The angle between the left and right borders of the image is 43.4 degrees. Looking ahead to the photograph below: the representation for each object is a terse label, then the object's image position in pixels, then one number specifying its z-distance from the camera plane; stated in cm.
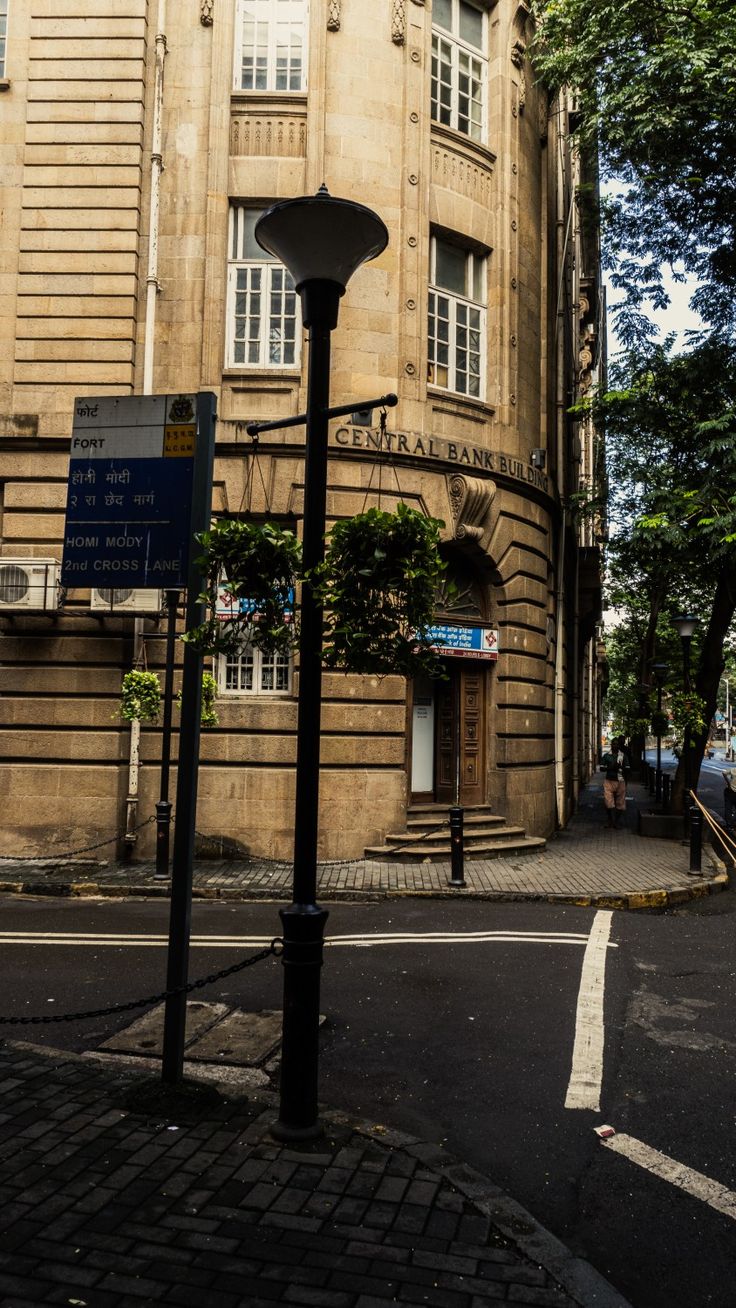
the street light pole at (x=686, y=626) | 1984
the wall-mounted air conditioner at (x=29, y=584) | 1351
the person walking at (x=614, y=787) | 1956
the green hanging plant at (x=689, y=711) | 1797
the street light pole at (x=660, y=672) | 2925
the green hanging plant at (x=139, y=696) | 1268
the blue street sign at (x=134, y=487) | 563
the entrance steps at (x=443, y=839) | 1395
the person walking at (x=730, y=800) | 2016
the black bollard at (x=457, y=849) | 1202
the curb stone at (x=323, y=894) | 1162
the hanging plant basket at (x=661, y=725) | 2133
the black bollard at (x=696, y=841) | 1348
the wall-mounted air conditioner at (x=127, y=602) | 1342
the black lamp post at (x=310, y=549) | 461
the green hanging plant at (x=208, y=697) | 1204
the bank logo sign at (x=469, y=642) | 1516
